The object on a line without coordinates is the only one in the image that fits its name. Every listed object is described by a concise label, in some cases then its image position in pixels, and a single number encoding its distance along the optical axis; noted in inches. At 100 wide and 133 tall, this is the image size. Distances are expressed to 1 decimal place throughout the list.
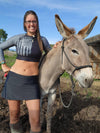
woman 80.6
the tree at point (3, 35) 2207.2
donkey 75.3
